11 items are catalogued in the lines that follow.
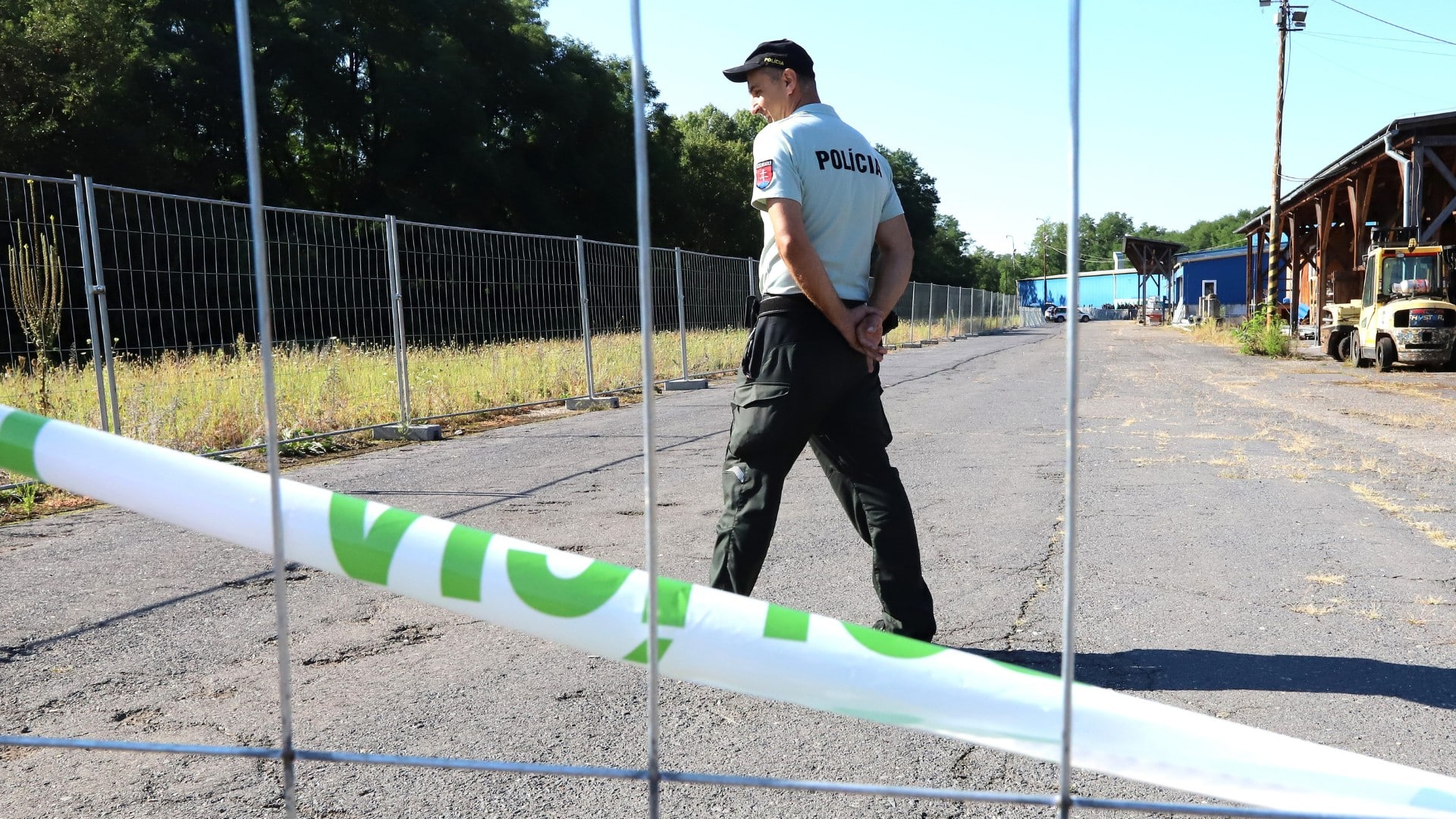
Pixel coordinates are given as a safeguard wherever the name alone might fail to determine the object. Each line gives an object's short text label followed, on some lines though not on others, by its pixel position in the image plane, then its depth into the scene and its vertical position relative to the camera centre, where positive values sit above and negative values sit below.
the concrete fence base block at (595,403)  12.47 -1.12
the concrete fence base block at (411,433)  9.34 -1.05
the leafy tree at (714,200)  44.62 +4.69
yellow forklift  16.81 -0.43
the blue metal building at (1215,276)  65.81 +0.86
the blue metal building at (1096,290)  89.56 +0.36
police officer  2.83 -0.10
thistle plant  6.82 +0.24
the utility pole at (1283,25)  27.47 +6.91
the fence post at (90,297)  6.80 +0.20
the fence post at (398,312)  9.65 +0.04
